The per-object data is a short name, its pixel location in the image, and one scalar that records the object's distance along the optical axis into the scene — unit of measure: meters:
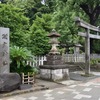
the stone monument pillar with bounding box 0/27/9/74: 8.84
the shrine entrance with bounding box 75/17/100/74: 13.60
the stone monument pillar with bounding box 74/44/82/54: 19.78
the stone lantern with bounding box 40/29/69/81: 11.34
